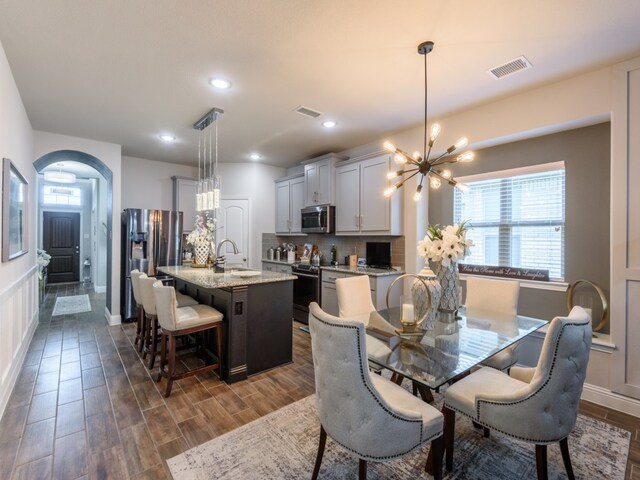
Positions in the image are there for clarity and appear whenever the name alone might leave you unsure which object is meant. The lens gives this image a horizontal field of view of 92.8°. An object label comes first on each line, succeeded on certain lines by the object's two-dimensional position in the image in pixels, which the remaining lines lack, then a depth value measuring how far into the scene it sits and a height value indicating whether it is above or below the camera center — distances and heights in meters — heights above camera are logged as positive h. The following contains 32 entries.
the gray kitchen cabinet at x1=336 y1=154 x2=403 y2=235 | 4.05 +0.53
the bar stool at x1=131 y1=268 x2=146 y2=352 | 3.40 -0.93
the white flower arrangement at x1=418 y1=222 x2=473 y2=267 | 2.16 -0.05
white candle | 1.99 -0.49
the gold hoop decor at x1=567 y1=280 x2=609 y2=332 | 2.64 -0.56
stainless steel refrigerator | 4.67 -0.12
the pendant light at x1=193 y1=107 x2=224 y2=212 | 3.49 +1.41
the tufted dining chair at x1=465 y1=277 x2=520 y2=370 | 2.64 -0.52
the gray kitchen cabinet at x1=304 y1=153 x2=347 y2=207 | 4.80 +0.96
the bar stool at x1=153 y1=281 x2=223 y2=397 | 2.62 -0.76
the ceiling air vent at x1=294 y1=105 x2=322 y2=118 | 3.40 +1.45
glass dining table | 1.53 -0.64
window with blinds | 3.08 +0.25
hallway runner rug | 5.38 -1.30
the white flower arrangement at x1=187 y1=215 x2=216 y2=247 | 3.91 +0.02
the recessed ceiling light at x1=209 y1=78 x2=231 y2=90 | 2.79 +1.45
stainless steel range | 4.60 -0.78
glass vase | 2.28 -0.37
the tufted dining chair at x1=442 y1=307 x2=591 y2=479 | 1.43 -0.79
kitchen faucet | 4.02 -0.30
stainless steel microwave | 4.82 +0.31
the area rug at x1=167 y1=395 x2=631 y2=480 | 1.77 -1.37
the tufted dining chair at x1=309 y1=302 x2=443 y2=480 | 1.33 -0.77
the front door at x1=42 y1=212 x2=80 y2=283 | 8.23 -0.18
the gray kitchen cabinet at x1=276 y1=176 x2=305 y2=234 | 5.54 +0.65
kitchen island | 2.87 -0.78
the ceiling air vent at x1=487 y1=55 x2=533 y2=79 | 2.45 +1.43
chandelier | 2.24 +0.63
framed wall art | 2.42 +0.23
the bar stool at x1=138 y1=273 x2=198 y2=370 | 3.02 -0.68
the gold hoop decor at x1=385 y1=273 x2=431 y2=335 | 1.98 -0.57
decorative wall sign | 3.17 -0.37
